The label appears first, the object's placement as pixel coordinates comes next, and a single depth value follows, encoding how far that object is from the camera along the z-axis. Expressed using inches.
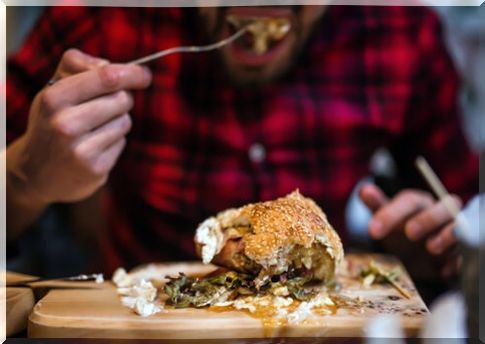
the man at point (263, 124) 42.5
